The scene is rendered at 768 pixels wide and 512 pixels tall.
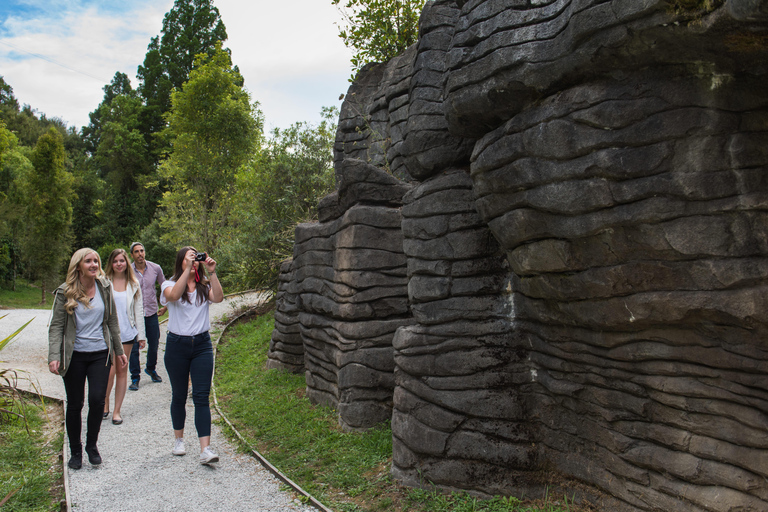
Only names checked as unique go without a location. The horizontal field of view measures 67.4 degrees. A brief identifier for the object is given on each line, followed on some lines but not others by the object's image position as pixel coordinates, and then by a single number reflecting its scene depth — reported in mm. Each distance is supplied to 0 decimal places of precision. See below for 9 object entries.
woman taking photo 5250
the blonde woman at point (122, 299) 6539
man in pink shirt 8133
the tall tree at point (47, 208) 25391
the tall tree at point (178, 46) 35969
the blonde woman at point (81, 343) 5039
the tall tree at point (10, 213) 25516
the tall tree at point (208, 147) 24547
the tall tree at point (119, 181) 35469
